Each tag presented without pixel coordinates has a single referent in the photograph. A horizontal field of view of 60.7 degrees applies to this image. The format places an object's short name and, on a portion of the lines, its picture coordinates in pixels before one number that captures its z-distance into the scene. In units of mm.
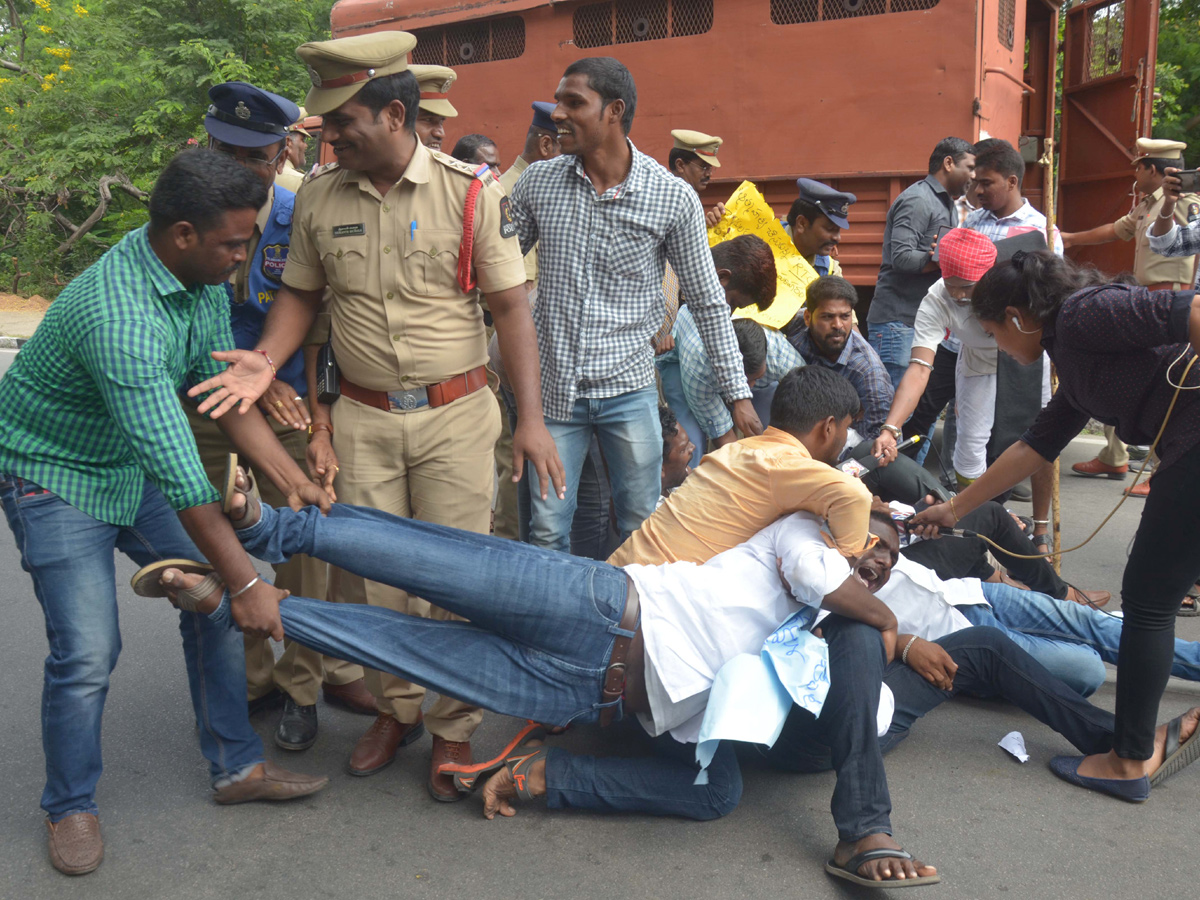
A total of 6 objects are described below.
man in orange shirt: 2719
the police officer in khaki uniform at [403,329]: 2902
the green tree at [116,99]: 15461
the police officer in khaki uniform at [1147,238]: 5680
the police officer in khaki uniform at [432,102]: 4812
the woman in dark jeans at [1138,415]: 2580
